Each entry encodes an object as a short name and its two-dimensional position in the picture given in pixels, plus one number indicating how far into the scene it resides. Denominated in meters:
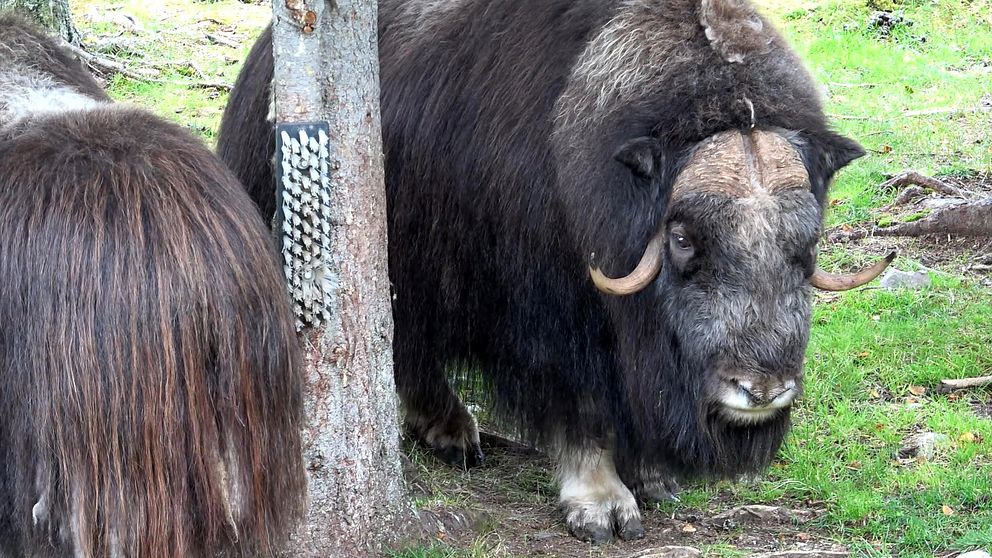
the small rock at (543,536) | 6.93
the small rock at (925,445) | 7.79
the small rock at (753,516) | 7.12
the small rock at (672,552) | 6.49
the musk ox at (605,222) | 5.86
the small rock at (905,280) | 10.61
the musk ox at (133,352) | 4.02
